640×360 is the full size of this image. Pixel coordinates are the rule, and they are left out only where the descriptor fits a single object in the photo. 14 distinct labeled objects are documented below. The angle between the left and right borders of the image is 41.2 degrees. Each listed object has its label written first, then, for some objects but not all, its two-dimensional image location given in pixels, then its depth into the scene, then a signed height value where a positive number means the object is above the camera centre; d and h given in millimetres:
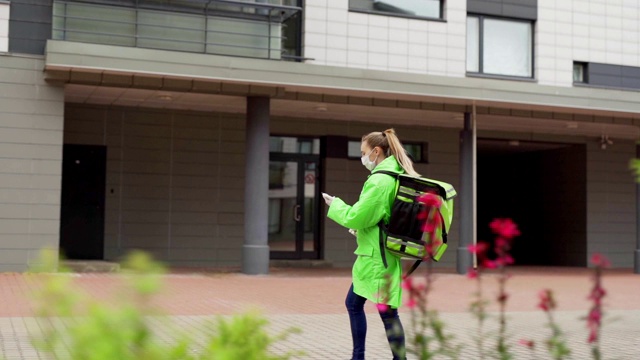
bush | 1927 -321
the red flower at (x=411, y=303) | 2938 -355
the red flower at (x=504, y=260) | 2877 -197
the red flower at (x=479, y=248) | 3029 -168
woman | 6113 -309
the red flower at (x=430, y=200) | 3521 +3
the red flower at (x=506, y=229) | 2885 -91
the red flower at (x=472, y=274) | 3008 -257
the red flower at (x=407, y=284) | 2955 -294
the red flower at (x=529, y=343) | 2974 -493
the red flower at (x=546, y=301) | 2764 -317
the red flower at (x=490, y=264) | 2881 -210
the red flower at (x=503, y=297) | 2881 -322
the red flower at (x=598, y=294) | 2678 -283
